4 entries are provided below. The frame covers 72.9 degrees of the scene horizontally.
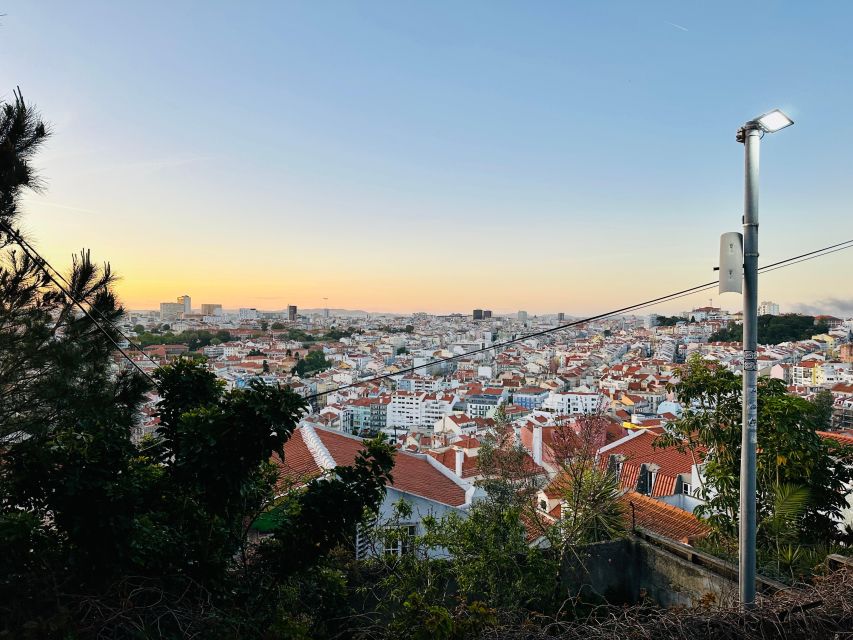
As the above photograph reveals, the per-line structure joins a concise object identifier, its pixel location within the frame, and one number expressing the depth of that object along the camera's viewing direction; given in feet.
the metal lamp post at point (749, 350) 9.62
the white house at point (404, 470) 30.37
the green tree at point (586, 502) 22.48
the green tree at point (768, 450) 17.92
